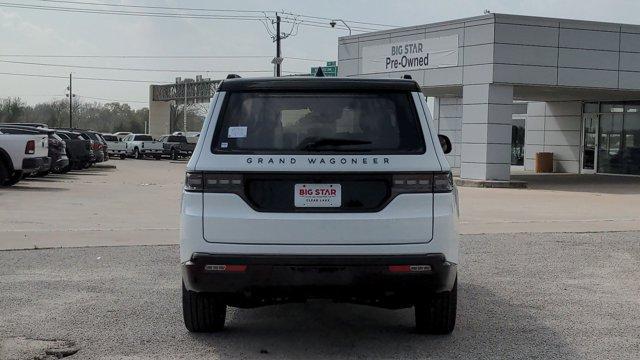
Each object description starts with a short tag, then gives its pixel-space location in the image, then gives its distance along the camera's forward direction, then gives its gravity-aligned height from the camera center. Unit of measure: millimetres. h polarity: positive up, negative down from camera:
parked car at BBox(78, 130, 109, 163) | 31439 -552
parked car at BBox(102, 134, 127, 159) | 50000 -1015
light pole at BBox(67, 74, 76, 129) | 88688 +5292
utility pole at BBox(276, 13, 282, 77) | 53259 +7467
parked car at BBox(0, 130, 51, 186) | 18578 -610
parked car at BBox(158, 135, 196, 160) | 48344 -775
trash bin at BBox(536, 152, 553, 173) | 33844 -943
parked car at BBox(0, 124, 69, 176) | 21266 -455
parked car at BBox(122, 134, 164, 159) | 48625 -849
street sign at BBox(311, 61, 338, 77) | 35031 +3417
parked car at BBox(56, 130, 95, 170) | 28586 -675
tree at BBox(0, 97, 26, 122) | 72875 +2098
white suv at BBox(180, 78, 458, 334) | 4602 -422
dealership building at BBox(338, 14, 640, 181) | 24000 +2747
